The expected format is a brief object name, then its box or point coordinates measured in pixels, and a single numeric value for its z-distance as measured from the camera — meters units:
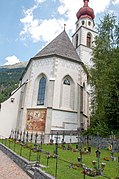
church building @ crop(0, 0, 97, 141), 20.20
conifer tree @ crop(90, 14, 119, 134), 15.62
